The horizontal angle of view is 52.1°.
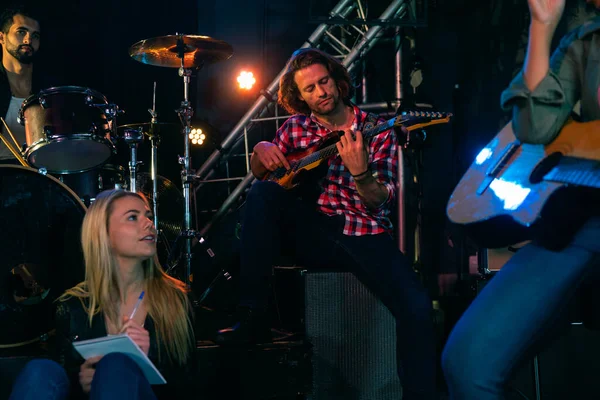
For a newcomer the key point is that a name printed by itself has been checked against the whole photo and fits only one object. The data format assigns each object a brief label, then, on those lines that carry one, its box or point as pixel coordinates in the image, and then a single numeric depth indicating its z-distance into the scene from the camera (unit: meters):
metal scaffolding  5.38
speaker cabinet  3.07
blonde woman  2.48
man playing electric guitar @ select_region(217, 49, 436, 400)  2.79
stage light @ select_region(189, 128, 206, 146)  5.88
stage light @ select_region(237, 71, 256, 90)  6.22
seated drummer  5.10
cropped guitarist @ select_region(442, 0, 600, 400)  1.59
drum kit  3.53
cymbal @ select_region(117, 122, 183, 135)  4.93
